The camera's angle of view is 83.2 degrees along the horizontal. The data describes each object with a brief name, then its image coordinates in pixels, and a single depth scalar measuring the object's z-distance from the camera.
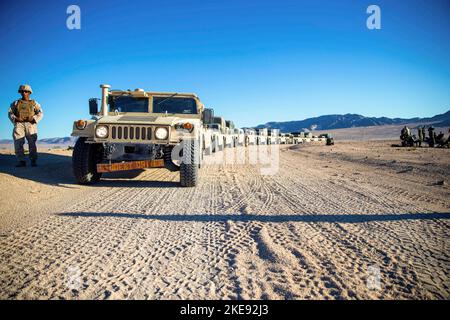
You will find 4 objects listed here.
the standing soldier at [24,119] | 6.27
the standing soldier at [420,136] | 17.30
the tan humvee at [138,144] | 4.61
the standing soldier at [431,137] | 16.33
